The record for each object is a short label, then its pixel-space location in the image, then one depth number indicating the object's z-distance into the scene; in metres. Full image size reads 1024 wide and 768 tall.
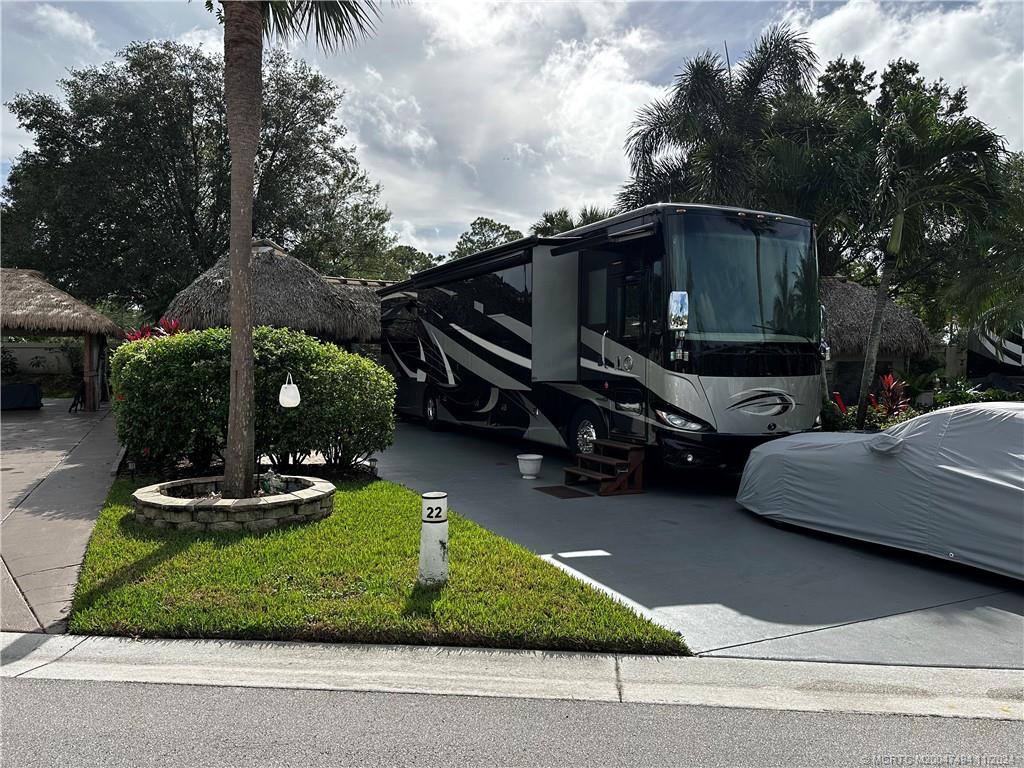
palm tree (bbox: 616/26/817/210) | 19.23
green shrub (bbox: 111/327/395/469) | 8.64
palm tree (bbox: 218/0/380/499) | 6.95
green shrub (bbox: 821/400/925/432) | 12.64
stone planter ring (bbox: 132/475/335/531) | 6.55
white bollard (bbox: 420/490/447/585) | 5.12
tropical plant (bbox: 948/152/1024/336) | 12.50
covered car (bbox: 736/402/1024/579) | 5.50
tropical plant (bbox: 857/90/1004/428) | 11.97
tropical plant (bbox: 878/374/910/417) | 13.16
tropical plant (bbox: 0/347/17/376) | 27.27
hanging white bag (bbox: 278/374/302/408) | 7.39
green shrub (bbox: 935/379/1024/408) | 13.27
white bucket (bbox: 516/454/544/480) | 10.02
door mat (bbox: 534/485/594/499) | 8.91
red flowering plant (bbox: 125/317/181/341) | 11.52
